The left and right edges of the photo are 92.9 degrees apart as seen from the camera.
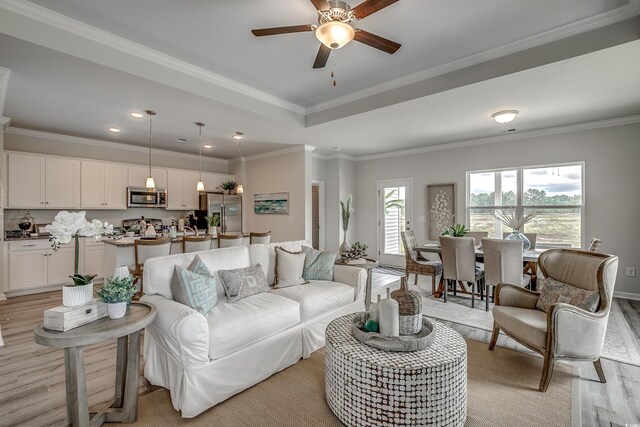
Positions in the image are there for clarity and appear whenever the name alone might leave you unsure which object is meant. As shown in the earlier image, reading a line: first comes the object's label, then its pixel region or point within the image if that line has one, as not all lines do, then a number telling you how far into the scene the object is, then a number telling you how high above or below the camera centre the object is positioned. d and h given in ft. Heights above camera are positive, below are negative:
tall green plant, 23.62 -0.02
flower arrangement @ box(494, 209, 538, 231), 17.87 -0.17
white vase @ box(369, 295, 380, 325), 6.77 -2.28
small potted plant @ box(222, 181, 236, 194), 24.03 +2.09
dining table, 13.11 -2.02
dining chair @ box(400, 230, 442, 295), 15.60 -2.74
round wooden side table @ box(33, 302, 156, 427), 5.06 -2.70
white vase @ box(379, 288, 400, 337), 6.38 -2.22
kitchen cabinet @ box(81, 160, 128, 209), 18.47 +1.78
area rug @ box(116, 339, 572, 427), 6.31 -4.31
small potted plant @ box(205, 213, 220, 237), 17.16 -0.84
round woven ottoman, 5.53 -3.26
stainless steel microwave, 20.18 +1.08
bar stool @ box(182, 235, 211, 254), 13.82 -1.39
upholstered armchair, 7.27 -2.83
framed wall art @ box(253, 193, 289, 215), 21.36 +0.73
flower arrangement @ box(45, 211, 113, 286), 5.78 -0.31
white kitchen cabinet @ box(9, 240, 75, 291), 15.67 -2.73
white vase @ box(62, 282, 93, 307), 5.46 -1.49
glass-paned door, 22.68 -0.33
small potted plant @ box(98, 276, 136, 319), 5.86 -1.60
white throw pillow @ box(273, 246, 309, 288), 10.80 -2.01
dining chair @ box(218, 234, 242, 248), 15.30 -1.37
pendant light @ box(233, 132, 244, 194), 17.25 +4.49
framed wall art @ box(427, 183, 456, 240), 20.44 +0.31
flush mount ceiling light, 13.52 +4.33
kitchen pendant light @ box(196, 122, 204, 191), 15.33 +4.52
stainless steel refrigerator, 22.68 +0.33
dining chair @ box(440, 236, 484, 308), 13.85 -2.26
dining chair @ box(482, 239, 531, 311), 12.50 -2.03
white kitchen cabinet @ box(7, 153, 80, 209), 16.19 +1.80
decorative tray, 6.16 -2.66
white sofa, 6.44 -3.00
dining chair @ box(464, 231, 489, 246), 17.24 -1.29
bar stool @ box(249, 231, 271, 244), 16.65 -1.33
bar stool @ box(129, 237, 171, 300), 12.82 -1.57
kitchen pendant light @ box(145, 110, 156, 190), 15.32 +1.53
